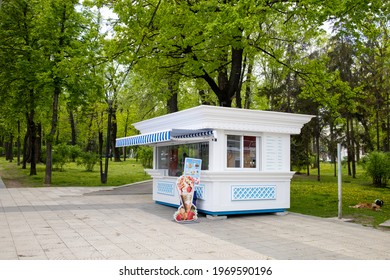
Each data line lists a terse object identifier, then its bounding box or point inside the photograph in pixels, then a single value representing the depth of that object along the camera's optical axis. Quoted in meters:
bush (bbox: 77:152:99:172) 28.93
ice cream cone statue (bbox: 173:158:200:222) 9.65
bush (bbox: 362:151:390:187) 20.85
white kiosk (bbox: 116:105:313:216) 10.20
